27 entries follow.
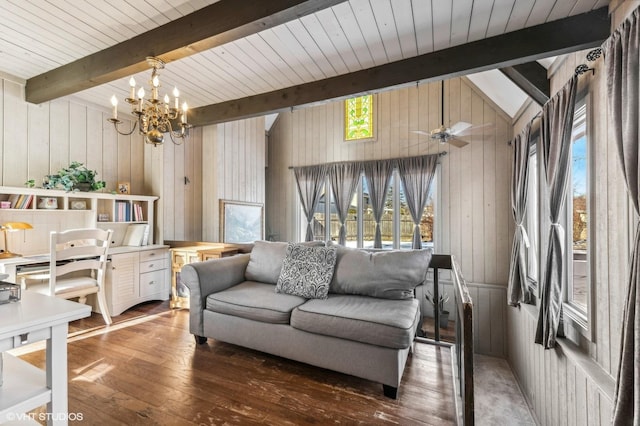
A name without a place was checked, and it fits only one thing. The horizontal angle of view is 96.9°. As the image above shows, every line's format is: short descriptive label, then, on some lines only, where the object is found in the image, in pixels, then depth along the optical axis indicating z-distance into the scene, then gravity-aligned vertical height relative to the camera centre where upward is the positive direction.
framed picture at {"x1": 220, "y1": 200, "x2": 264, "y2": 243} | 4.85 -0.21
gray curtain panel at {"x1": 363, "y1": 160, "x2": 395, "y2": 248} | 5.22 +0.49
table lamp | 2.78 -0.17
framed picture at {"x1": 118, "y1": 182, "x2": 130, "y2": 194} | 3.98 +0.31
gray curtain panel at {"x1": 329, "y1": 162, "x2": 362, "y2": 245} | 5.49 +0.48
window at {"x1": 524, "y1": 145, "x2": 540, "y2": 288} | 3.08 -0.09
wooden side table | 3.67 -0.64
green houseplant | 3.24 +0.36
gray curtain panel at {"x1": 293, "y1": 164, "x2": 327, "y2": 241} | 5.80 +0.49
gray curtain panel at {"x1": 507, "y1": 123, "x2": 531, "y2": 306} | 3.18 -0.30
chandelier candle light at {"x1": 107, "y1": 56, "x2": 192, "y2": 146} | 2.18 +0.76
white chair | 2.66 -0.59
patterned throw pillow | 2.54 -0.58
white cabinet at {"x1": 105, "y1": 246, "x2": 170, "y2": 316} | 3.37 -0.87
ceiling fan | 3.66 +1.02
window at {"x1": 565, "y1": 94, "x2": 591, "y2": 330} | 2.10 -0.07
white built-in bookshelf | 3.00 -0.04
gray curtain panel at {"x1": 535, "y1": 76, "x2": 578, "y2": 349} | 2.08 -0.05
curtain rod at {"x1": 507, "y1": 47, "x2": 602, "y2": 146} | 1.75 +0.96
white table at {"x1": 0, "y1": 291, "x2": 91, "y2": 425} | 1.08 -0.61
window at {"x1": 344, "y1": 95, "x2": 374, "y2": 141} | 5.46 +1.80
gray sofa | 1.94 -0.77
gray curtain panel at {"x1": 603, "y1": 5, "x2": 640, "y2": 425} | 1.24 +0.29
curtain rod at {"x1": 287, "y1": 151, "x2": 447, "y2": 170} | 4.82 +0.96
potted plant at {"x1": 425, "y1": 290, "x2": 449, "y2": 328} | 4.50 -1.57
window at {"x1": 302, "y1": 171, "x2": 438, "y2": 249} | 5.02 -0.19
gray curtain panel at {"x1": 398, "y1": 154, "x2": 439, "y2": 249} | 4.87 +0.50
